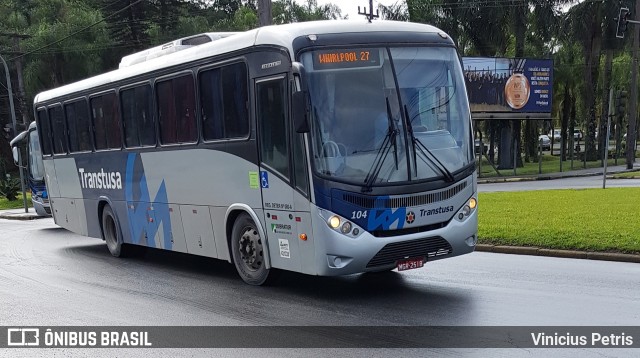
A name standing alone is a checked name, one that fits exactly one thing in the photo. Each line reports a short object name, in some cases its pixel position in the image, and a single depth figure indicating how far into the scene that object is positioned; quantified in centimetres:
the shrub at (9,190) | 4075
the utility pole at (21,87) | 4819
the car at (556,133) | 9704
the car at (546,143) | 7939
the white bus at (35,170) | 2656
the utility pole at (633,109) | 4056
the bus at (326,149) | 871
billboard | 4375
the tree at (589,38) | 4878
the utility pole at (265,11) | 1867
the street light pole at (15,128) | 3202
